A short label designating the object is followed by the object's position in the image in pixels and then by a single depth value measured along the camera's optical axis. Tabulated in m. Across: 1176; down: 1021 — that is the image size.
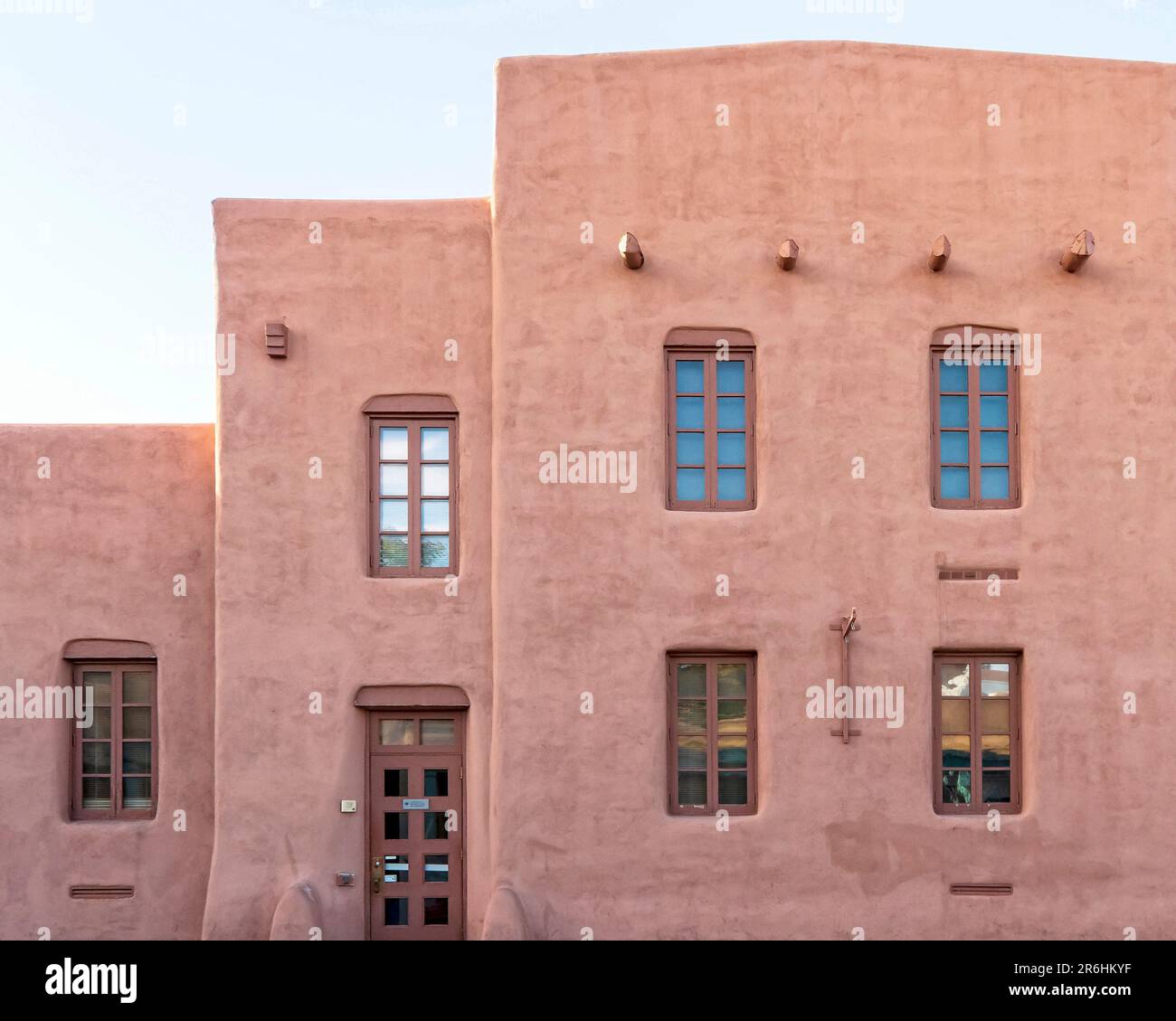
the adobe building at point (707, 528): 11.62
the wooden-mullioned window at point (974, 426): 12.08
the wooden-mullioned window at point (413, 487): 12.26
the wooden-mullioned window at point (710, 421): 12.02
